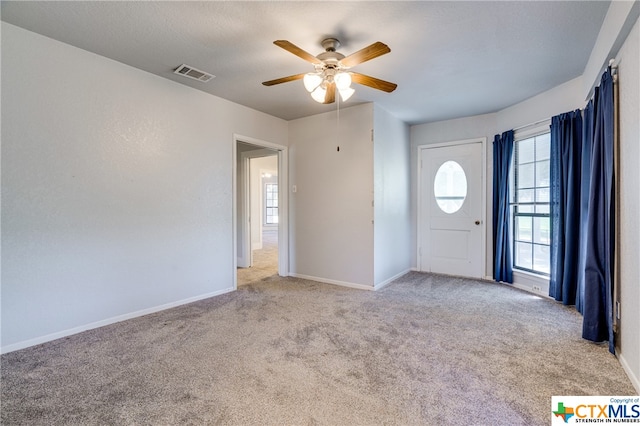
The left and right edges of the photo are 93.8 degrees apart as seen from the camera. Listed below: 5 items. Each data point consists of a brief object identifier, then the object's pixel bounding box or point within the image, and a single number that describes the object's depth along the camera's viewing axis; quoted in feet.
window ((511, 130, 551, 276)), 12.79
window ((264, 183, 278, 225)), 41.22
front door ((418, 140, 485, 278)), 15.79
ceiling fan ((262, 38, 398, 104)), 7.29
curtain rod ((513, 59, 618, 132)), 7.40
